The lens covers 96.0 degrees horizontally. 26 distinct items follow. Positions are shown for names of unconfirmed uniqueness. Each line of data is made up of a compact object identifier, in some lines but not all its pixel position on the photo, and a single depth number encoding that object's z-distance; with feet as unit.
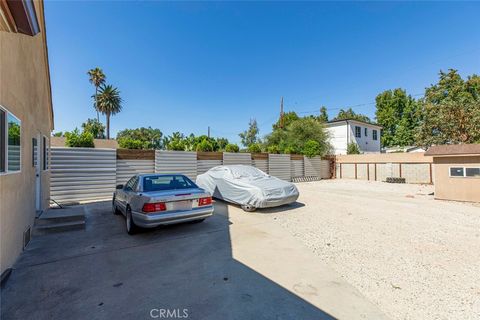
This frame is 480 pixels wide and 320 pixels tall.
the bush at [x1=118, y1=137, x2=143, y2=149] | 36.04
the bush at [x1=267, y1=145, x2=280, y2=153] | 56.39
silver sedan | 14.16
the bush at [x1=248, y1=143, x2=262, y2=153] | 52.59
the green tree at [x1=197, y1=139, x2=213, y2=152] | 43.19
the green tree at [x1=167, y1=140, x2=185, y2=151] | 39.37
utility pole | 84.53
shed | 27.76
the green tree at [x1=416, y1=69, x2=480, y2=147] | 54.19
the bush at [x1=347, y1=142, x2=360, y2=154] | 79.20
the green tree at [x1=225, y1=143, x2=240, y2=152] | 46.37
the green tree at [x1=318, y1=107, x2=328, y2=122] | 137.37
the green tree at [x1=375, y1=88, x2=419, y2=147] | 105.09
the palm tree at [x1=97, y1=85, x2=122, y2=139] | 107.24
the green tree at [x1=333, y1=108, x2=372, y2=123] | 146.10
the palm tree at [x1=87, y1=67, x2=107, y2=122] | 106.22
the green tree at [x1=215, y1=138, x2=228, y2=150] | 104.75
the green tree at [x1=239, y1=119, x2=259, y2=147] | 123.54
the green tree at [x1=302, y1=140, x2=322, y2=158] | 61.82
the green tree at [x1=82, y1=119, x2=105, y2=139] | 127.80
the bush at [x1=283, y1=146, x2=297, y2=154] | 59.77
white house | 83.97
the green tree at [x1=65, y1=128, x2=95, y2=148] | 30.71
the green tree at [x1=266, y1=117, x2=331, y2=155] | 71.51
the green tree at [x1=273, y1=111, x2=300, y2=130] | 112.54
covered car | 21.86
